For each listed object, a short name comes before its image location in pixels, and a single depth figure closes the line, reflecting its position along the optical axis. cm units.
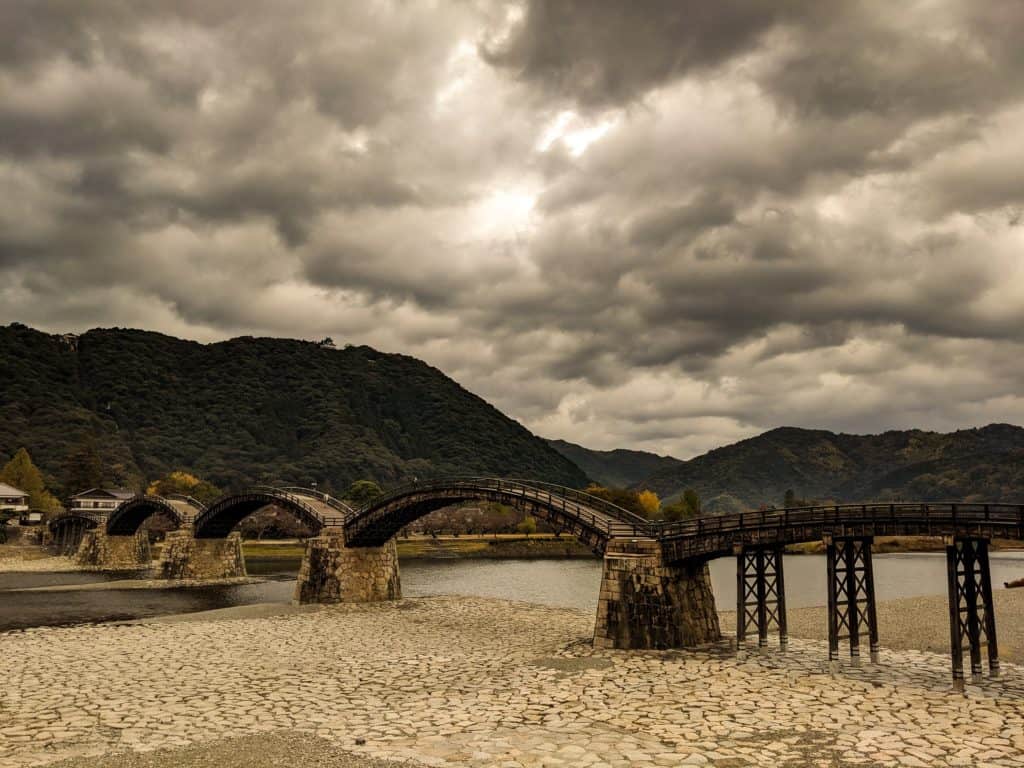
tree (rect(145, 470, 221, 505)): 15189
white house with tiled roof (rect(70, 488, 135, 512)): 12019
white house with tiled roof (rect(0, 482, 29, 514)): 11700
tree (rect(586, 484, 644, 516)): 12912
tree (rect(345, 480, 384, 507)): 14775
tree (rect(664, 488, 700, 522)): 13450
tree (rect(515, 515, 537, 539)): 12900
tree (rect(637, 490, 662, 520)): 14555
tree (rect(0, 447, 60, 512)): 12912
